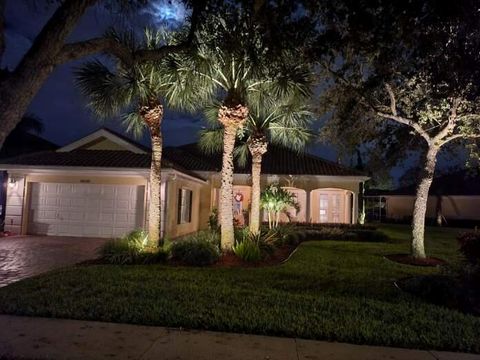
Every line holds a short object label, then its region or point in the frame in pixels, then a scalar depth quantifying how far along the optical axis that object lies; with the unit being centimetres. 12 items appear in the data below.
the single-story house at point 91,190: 1723
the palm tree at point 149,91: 1156
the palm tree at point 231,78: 1023
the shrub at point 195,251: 1128
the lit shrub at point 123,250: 1122
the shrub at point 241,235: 1329
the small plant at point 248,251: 1191
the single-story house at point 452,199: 3659
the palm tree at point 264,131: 1491
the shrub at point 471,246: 830
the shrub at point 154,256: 1129
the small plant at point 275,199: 1811
